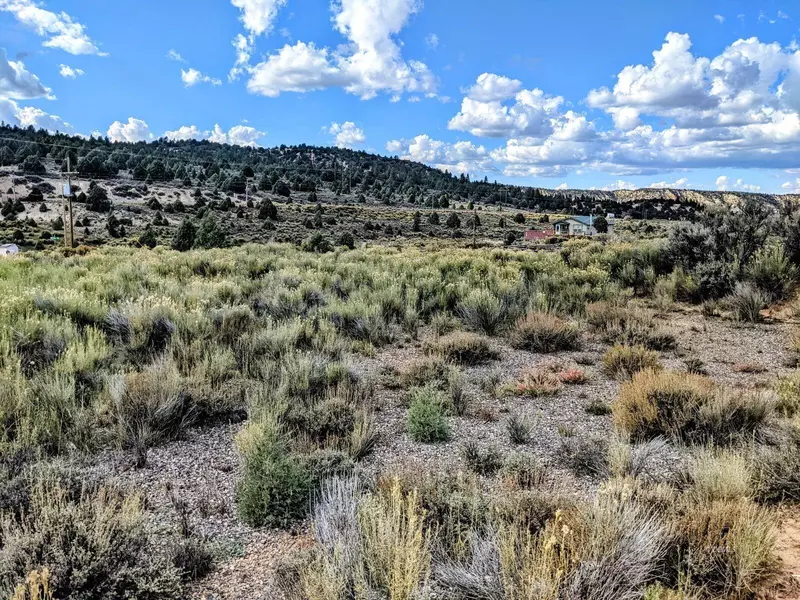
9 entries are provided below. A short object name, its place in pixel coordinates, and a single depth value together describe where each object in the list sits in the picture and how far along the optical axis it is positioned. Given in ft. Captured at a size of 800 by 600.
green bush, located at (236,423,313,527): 11.94
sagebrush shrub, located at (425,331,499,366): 26.73
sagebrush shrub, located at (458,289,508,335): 33.86
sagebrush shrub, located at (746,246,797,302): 38.06
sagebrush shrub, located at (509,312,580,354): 29.55
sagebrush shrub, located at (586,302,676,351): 29.12
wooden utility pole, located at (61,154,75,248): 103.25
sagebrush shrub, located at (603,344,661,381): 23.94
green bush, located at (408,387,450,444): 16.71
